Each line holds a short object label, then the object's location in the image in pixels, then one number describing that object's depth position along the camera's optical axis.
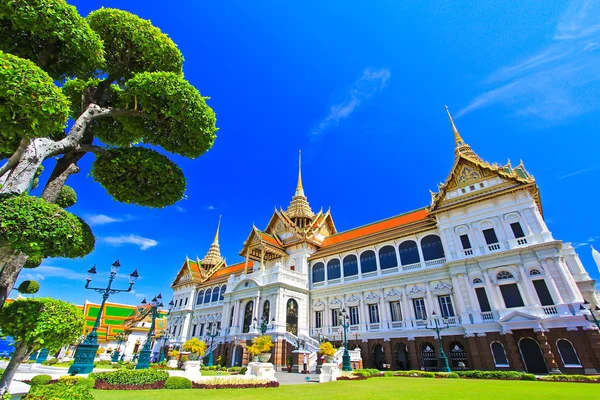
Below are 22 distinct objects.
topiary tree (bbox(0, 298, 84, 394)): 5.95
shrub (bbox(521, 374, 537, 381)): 13.96
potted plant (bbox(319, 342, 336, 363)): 20.12
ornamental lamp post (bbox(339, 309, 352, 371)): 17.27
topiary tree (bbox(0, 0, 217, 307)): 5.53
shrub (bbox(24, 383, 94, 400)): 5.06
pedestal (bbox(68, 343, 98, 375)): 13.31
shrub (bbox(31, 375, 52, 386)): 10.89
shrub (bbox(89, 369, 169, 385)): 10.97
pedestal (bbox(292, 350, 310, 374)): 21.20
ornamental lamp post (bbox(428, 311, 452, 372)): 18.45
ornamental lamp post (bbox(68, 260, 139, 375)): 13.41
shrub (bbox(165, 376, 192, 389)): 11.74
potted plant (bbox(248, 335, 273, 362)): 21.58
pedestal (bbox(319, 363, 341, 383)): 15.35
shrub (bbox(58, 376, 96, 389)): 9.75
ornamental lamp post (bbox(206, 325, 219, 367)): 25.54
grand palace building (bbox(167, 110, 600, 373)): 17.41
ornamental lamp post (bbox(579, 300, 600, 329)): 15.58
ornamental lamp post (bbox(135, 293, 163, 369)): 16.83
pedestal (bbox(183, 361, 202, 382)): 13.20
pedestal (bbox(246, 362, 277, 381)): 14.28
